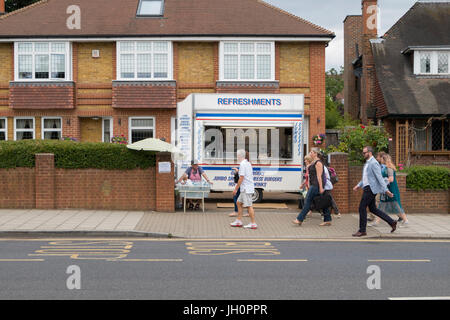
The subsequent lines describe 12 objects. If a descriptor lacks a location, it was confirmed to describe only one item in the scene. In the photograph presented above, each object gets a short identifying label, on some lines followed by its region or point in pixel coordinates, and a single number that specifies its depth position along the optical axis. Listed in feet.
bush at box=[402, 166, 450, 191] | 49.55
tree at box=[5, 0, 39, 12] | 124.16
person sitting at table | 49.90
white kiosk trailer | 53.93
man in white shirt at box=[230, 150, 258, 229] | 40.19
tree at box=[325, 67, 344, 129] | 133.18
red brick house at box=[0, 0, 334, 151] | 72.84
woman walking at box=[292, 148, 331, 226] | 41.27
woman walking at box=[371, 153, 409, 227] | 42.11
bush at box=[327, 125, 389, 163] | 61.57
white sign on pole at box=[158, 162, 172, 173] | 48.11
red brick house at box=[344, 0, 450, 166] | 76.33
